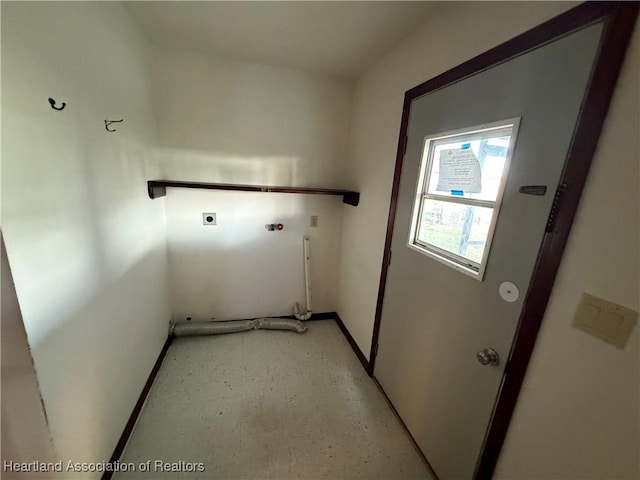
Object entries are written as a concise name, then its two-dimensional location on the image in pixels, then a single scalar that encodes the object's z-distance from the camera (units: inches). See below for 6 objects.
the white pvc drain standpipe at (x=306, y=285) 96.1
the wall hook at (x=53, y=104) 33.0
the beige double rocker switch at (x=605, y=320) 25.5
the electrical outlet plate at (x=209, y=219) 85.3
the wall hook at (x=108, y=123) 46.3
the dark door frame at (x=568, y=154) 25.8
